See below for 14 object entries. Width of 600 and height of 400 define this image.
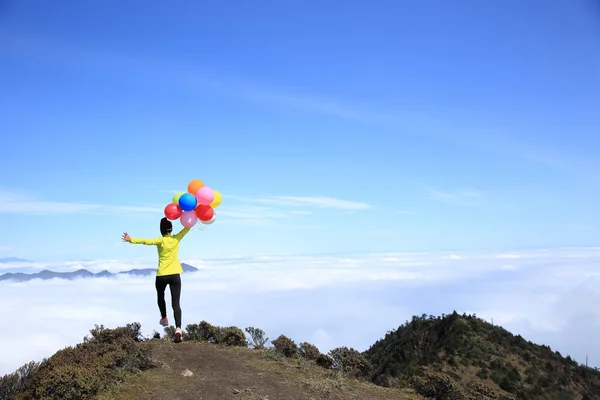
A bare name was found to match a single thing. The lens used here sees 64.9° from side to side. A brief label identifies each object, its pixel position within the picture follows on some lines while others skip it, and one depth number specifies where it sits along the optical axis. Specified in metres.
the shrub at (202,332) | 13.45
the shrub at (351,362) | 11.95
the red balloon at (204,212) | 11.96
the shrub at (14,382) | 8.81
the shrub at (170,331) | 12.75
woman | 11.25
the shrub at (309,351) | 12.66
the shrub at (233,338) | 12.93
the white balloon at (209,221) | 12.20
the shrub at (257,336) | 12.80
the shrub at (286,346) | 12.55
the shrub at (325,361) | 12.25
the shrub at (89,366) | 7.97
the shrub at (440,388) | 10.77
